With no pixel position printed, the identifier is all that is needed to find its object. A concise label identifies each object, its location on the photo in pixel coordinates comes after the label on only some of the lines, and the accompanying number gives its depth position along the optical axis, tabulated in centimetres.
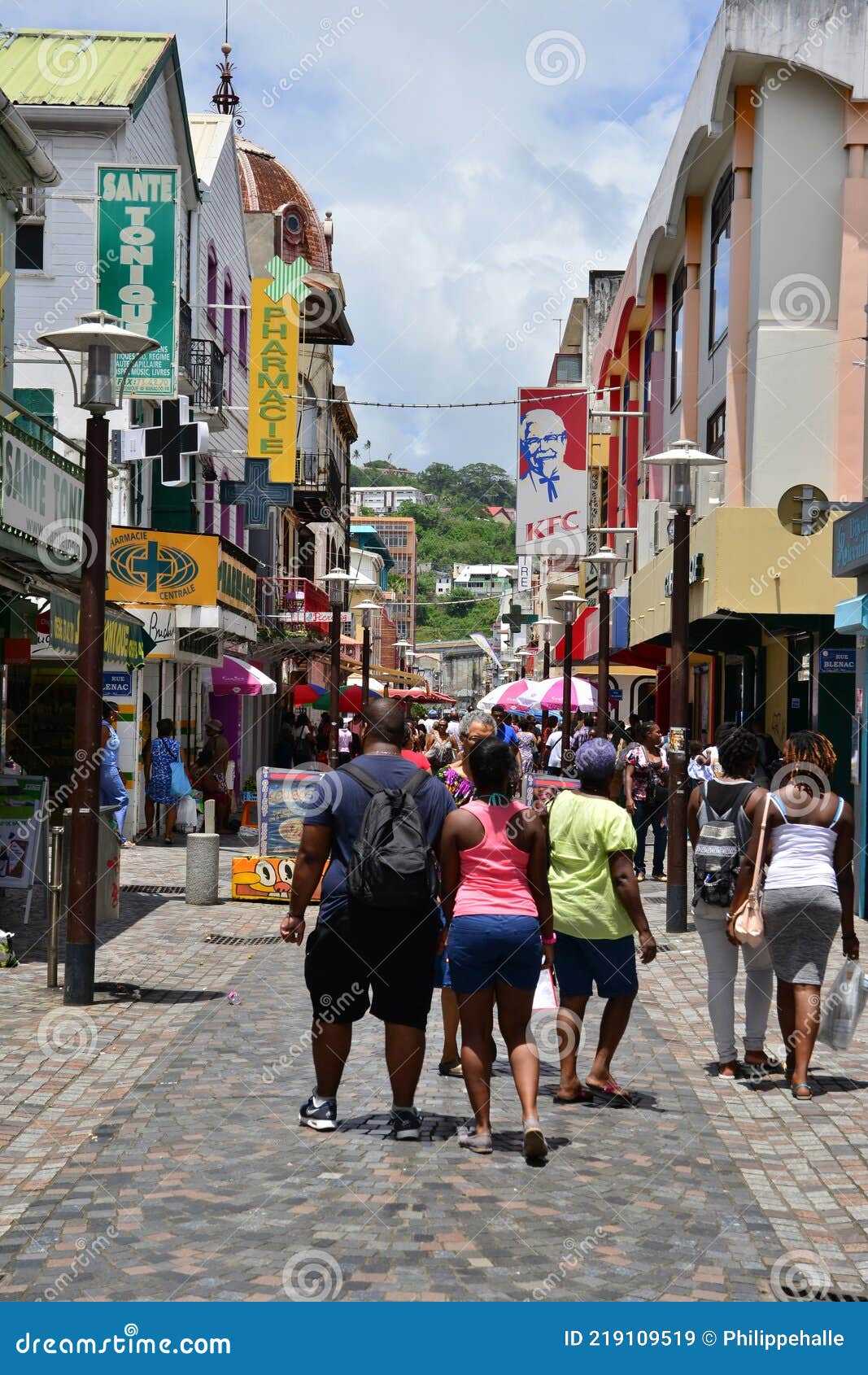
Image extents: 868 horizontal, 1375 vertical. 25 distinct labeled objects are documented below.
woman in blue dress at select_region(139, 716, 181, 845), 2038
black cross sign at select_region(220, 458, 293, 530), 2920
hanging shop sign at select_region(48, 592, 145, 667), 1362
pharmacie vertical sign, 2855
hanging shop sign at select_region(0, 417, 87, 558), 1229
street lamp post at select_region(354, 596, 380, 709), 3616
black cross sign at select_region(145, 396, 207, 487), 1994
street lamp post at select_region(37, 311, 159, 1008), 959
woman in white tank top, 770
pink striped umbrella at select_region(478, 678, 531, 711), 2861
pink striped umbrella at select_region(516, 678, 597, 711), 2792
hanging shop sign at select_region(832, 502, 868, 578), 1335
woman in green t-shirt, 721
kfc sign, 2570
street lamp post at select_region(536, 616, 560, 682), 4059
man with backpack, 618
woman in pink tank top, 629
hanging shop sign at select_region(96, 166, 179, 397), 1950
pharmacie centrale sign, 2108
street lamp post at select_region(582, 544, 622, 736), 2486
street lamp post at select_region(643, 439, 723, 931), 1370
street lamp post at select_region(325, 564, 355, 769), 2788
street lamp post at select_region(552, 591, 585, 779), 2748
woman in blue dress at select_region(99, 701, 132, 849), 1297
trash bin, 1090
